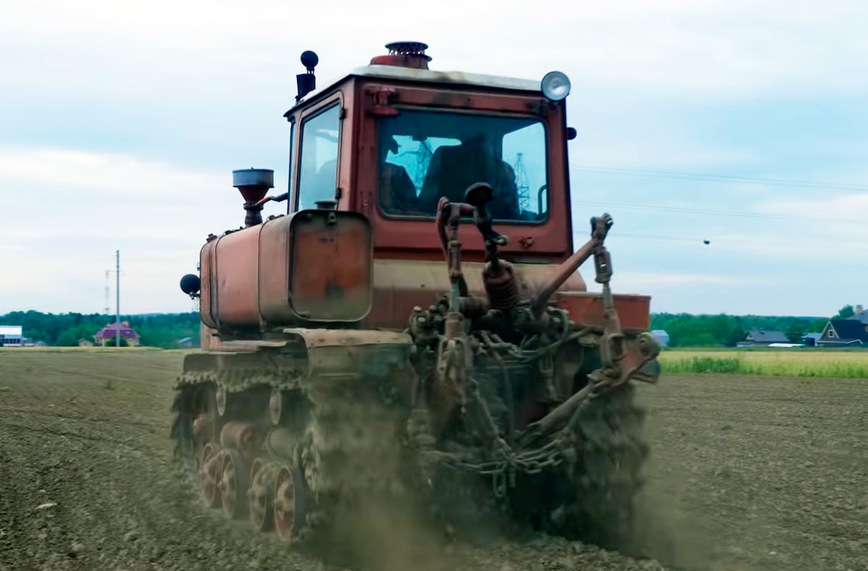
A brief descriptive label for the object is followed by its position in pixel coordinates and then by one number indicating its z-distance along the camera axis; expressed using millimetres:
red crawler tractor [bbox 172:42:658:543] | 7867
